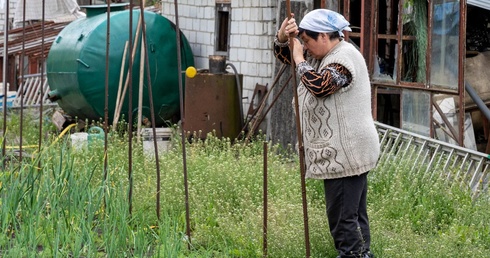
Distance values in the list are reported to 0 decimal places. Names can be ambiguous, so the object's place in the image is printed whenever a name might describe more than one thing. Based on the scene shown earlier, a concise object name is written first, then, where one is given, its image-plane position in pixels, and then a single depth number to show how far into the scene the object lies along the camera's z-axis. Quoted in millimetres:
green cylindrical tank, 17664
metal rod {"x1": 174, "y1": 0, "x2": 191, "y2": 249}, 7867
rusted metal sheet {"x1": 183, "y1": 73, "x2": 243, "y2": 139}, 15973
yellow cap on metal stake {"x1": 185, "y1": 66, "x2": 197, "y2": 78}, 15643
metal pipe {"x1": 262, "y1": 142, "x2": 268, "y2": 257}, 7515
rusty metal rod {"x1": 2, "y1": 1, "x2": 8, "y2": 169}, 9518
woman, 7564
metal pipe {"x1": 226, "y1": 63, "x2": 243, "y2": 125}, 16220
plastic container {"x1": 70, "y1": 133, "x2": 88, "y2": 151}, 12882
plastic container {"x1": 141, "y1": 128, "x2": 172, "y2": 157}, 15396
